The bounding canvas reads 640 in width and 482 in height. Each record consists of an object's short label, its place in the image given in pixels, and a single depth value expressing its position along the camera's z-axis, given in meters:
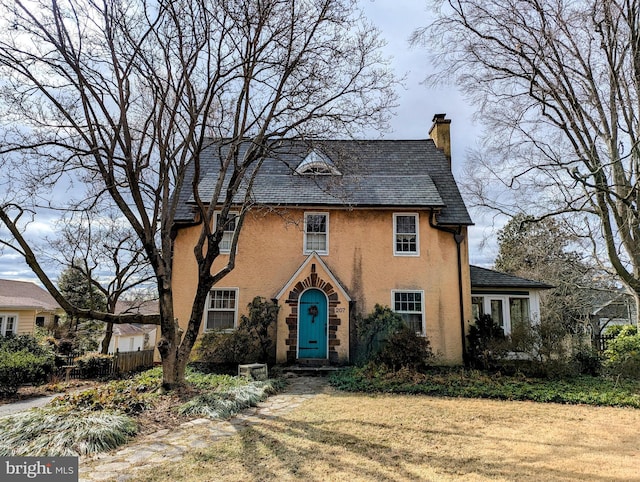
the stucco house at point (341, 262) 13.42
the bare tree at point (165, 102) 8.20
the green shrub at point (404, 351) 11.28
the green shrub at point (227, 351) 12.57
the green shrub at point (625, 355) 10.49
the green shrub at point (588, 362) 12.20
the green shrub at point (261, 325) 12.88
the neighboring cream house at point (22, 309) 23.05
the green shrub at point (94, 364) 14.19
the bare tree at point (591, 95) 11.04
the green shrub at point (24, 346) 14.38
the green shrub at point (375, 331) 12.28
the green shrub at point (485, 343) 11.74
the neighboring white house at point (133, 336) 32.41
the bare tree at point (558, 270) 15.82
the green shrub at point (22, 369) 10.96
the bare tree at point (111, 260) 18.12
